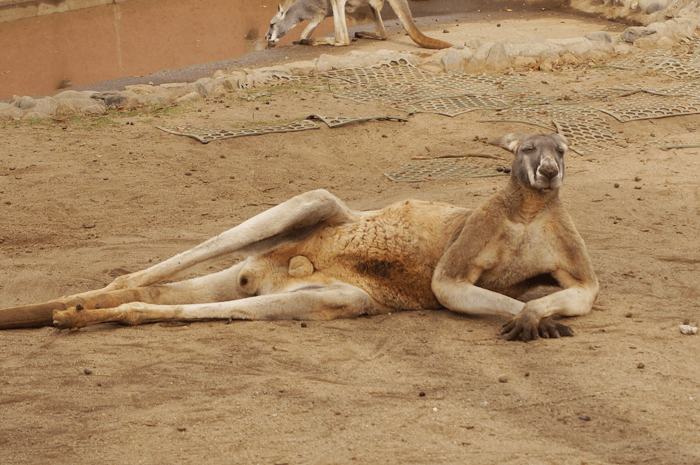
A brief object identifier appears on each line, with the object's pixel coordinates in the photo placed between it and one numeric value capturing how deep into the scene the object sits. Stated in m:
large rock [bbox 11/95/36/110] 16.89
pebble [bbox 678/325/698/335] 7.21
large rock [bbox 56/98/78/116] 16.44
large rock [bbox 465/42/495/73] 20.09
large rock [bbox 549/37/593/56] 20.84
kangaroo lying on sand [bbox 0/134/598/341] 7.32
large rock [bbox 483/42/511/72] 20.05
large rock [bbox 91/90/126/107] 17.47
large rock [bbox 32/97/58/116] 16.37
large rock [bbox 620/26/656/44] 21.97
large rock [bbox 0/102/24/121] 16.21
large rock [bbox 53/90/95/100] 17.84
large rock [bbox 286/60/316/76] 19.99
